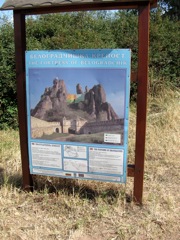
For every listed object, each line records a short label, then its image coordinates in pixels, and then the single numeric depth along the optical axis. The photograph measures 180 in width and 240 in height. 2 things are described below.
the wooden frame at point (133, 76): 2.58
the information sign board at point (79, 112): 2.66
